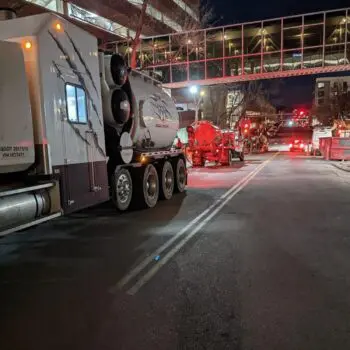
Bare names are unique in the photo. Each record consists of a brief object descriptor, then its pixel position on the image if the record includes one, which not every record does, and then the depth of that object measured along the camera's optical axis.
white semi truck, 6.05
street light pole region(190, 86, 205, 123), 32.71
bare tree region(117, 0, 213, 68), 28.94
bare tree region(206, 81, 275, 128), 47.19
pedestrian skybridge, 27.09
